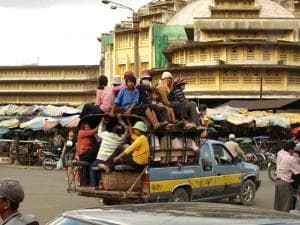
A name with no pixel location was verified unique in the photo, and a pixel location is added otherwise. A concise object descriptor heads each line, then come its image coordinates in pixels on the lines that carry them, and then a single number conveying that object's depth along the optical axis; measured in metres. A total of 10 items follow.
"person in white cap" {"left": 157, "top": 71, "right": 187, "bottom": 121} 12.69
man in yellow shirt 11.95
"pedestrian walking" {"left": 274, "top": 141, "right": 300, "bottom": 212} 11.91
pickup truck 12.13
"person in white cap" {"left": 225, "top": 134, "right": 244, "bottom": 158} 18.27
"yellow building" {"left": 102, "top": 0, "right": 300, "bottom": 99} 53.44
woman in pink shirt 12.96
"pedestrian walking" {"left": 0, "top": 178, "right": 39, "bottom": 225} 4.70
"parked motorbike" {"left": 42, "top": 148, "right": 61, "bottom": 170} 29.28
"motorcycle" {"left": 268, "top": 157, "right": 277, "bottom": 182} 23.22
